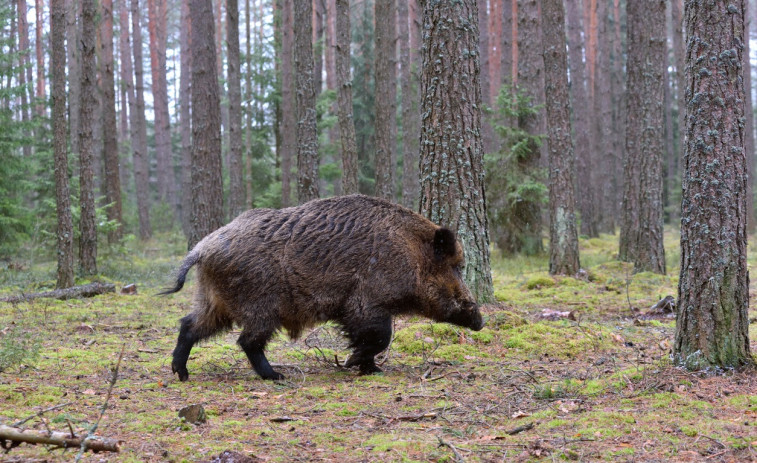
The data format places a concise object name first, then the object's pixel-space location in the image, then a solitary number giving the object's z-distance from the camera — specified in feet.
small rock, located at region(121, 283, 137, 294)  42.27
